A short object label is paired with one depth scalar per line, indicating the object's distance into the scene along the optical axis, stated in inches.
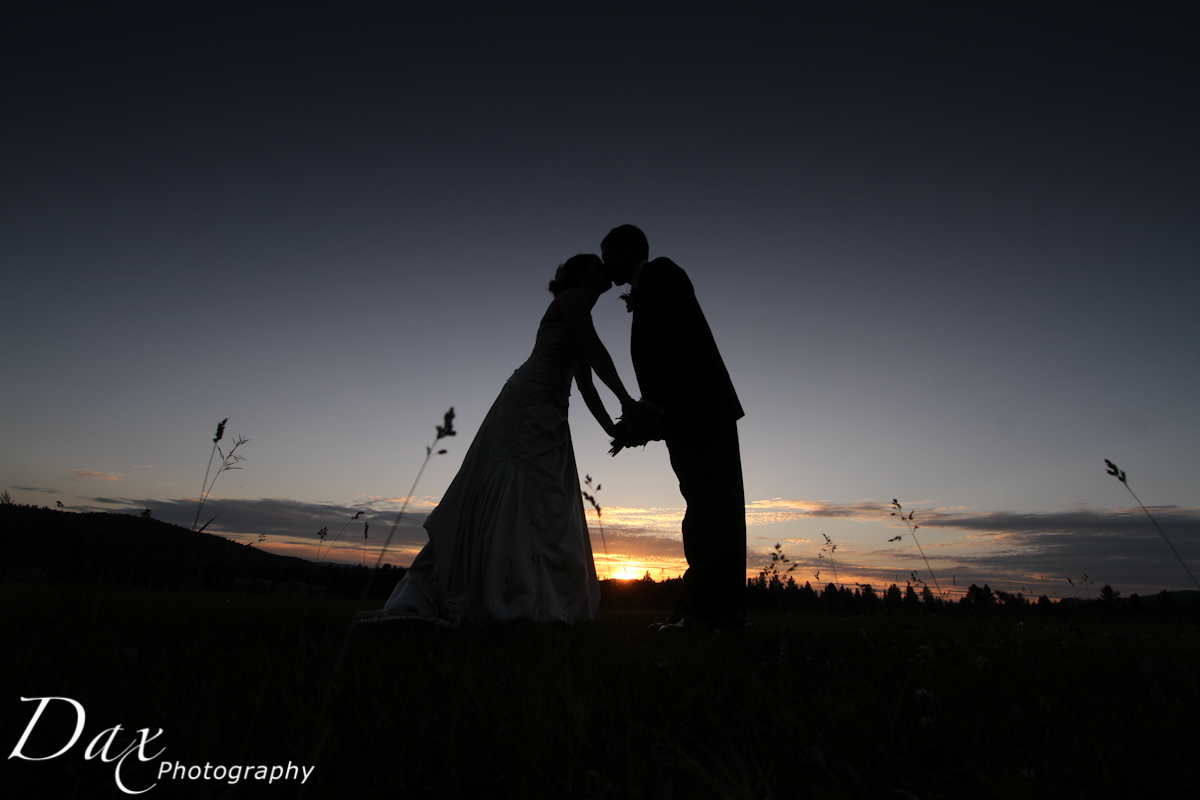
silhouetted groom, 166.9
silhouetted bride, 160.1
